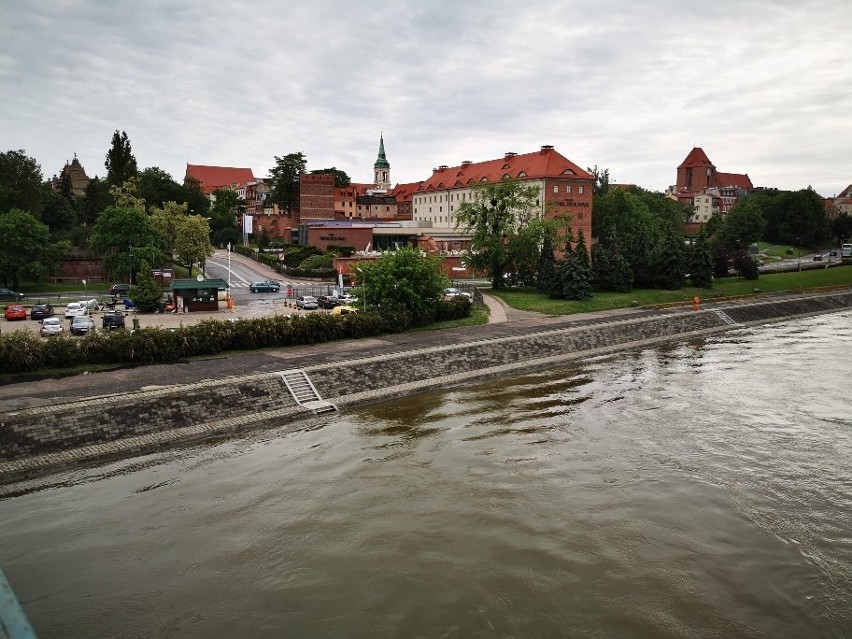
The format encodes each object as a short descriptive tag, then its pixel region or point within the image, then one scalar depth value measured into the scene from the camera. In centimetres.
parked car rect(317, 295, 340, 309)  4491
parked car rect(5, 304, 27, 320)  3709
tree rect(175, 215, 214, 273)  5591
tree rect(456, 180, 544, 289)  5038
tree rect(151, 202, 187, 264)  5594
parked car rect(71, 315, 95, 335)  3253
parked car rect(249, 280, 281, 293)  5516
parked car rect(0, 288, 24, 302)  4656
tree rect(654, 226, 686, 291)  5219
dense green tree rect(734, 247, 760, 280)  5909
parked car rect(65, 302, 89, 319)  3847
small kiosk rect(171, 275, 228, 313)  4169
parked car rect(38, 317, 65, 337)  3212
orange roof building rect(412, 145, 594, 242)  7088
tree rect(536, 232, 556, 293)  4916
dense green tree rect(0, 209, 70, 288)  4853
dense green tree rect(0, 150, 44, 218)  5931
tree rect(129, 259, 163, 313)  4103
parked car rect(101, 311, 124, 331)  3456
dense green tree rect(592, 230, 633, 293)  5025
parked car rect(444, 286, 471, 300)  4624
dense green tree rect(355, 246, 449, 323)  3458
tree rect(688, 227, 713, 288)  5384
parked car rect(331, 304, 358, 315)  3364
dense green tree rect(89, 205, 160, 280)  5056
